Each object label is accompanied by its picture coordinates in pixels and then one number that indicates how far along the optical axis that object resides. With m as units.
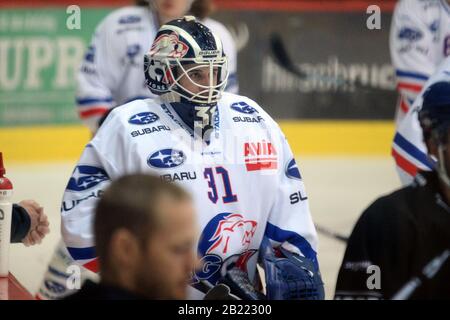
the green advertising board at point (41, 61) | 14.15
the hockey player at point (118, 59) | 9.19
